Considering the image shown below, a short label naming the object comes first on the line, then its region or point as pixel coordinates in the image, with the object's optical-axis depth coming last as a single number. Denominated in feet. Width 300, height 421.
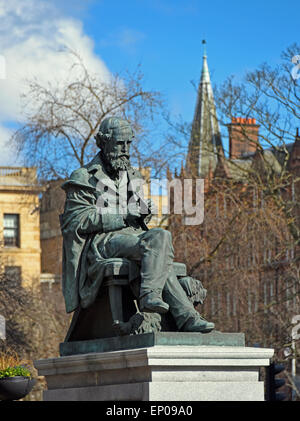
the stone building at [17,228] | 184.96
